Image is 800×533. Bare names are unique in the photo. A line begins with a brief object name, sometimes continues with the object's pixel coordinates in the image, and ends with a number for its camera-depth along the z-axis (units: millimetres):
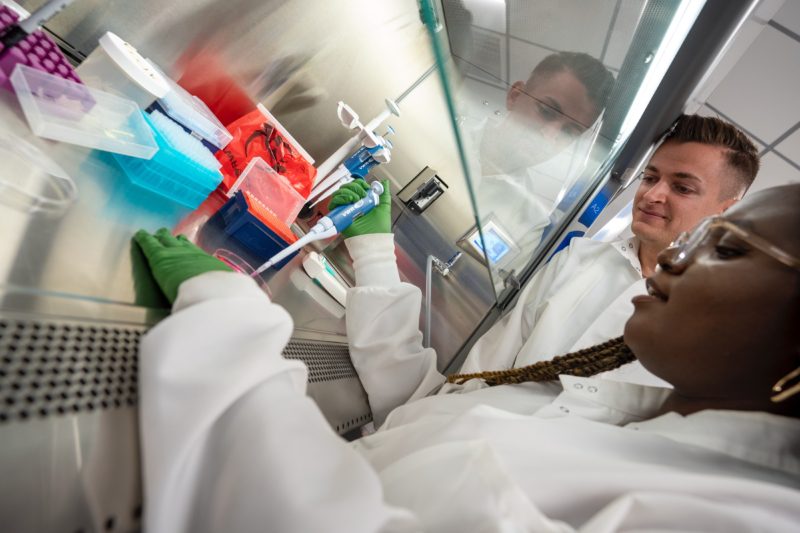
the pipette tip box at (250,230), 1060
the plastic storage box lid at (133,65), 879
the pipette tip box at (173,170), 922
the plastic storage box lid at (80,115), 761
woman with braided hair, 517
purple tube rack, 747
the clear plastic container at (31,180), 675
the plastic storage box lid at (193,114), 1018
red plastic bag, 1181
